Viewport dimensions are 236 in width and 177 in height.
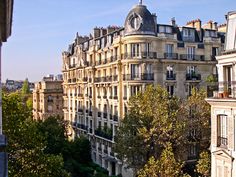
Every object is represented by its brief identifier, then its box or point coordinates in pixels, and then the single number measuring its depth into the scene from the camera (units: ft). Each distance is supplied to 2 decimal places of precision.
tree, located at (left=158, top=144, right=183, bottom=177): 85.35
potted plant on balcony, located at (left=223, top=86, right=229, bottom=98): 72.05
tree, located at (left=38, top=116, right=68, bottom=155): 142.10
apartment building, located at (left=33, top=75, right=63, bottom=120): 254.27
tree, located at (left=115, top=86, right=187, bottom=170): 104.27
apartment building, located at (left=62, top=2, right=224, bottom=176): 133.08
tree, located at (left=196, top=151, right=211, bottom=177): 94.73
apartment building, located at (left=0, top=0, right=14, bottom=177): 20.64
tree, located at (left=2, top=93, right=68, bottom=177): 72.38
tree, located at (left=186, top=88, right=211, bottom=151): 115.24
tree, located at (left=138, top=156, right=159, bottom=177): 86.22
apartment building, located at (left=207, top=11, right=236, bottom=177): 69.21
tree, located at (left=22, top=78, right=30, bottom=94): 361.51
